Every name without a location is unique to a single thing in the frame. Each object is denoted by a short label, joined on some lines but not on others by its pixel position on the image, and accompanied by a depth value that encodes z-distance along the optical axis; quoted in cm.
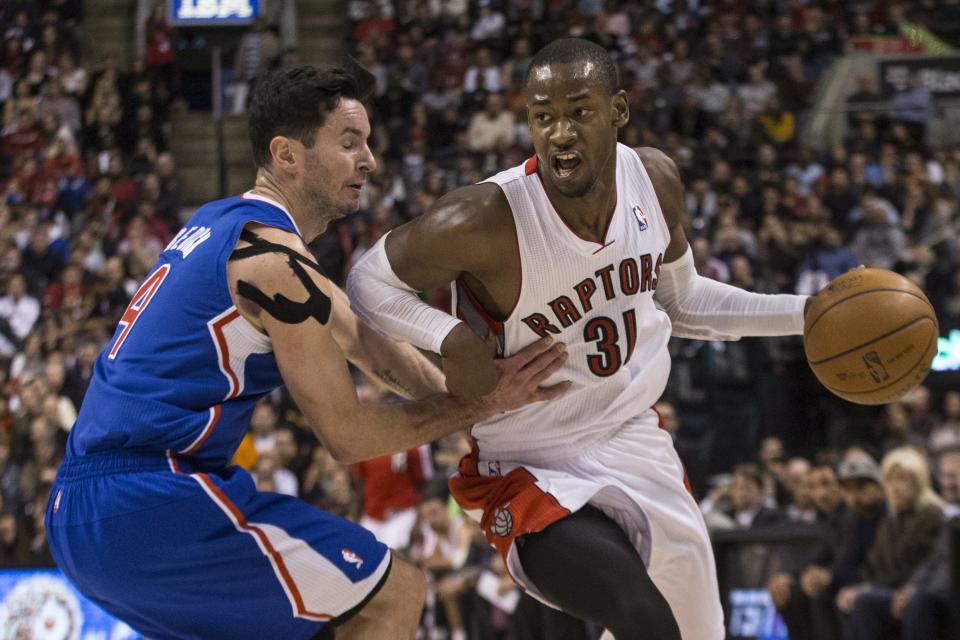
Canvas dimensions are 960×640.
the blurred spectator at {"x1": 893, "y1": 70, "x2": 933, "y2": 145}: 1170
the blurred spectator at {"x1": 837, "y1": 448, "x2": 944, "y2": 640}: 619
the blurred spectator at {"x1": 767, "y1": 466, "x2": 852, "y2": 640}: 640
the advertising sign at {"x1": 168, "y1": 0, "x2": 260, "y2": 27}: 1077
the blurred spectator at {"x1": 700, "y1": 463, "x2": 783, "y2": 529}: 722
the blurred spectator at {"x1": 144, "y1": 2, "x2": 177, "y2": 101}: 1458
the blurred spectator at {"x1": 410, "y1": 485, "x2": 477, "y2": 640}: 722
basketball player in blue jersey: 298
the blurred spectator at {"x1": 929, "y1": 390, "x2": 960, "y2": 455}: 785
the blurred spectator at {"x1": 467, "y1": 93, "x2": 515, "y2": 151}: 1228
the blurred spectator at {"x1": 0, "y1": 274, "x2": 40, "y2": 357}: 1075
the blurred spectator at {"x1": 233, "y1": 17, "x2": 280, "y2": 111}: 1368
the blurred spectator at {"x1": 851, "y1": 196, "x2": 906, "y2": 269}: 968
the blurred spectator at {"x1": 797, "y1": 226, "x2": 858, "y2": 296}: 954
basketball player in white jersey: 352
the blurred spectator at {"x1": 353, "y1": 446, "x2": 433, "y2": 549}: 827
